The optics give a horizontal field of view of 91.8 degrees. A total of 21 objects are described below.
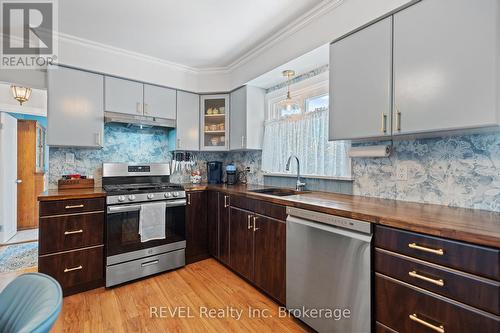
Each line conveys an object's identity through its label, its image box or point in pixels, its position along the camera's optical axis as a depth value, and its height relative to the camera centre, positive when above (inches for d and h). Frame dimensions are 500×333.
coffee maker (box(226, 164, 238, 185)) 135.4 -5.5
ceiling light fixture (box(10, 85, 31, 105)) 124.6 +36.6
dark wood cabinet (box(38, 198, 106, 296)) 85.4 -29.3
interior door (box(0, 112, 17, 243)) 137.9 -7.0
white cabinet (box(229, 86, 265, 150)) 123.5 +24.6
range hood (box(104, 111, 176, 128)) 110.3 +21.1
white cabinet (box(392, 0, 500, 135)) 47.8 +22.1
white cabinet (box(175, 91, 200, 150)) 131.2 +23.6
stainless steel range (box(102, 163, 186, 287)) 96.3 -26.3
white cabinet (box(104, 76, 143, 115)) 110.7 +32.1
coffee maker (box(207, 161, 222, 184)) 141.8 -4.0
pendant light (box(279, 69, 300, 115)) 93.8 +23.1
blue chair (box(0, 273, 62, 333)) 24.6 -16.5
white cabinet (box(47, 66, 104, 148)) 99.0 +23.6
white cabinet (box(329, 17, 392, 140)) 64.5 +23.7
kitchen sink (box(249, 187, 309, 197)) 102.6 -11.4
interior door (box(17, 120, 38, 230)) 163.2 -7.5
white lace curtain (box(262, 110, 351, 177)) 92.6 +7.9
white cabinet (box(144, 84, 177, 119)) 121.0 +32.1
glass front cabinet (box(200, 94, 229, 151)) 137.7 +24.5
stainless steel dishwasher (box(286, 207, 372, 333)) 54.9 -27.4
